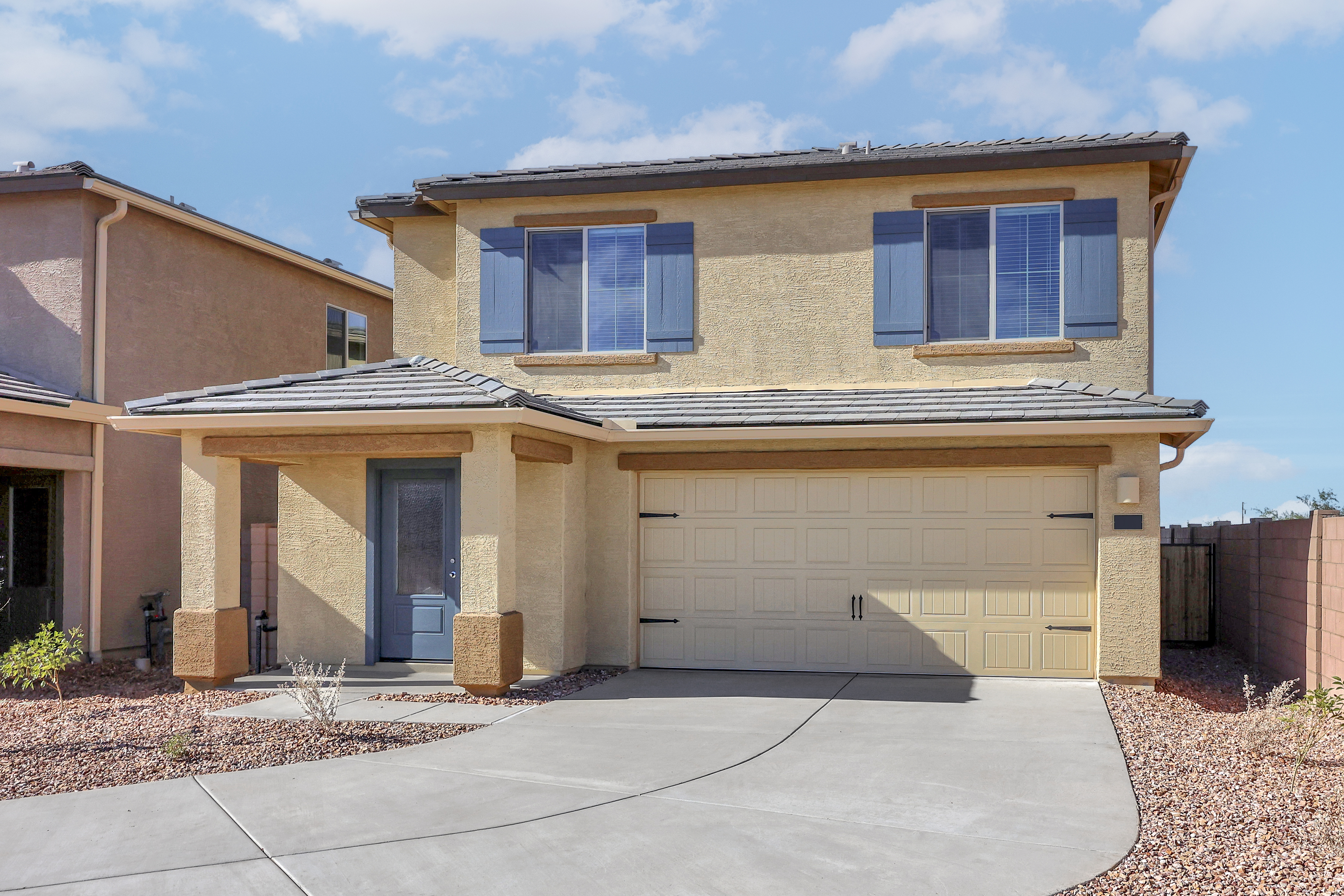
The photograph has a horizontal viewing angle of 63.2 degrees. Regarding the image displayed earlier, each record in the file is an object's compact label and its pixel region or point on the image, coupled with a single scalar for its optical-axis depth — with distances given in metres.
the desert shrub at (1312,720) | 7.95
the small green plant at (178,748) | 7.79
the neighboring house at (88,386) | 13.07
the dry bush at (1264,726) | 8.02
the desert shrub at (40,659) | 10.52
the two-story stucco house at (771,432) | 10.95
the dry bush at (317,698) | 8.68
